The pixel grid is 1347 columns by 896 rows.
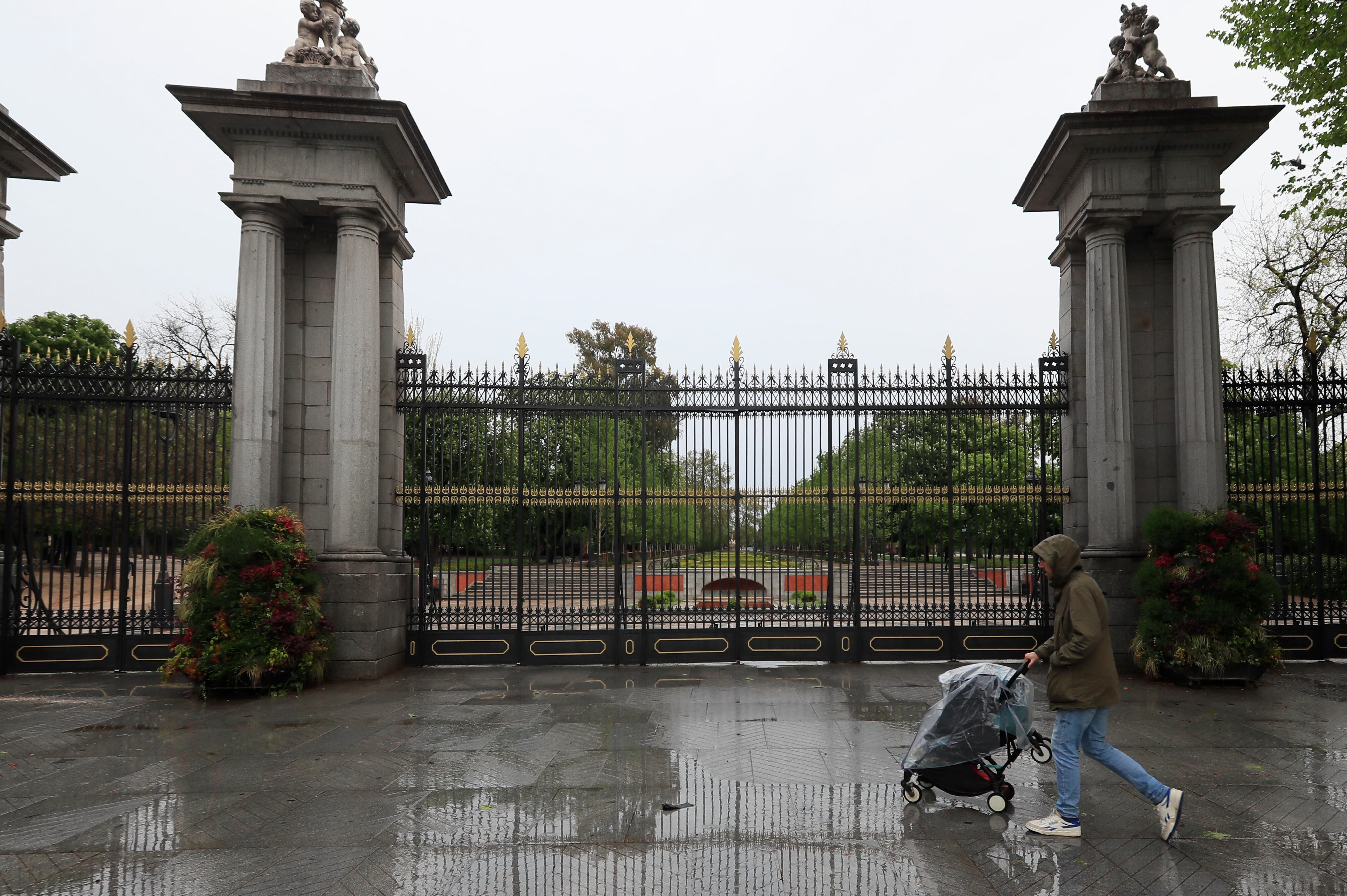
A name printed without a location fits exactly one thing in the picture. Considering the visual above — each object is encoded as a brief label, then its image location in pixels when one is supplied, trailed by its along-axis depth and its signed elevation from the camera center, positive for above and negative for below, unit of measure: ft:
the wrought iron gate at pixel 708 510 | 38.42 -0.74
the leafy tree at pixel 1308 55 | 37.63 +21.29
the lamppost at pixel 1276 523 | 37.99 -1.46
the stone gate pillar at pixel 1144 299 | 35.58 +8.99
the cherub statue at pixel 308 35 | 36.01 +21.03
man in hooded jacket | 16.56 -4.29
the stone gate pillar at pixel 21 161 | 37.78 +16.62
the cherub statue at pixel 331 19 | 36.73 +21.93
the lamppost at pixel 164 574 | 35.70 -3.31
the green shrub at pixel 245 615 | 31.04 -4.59
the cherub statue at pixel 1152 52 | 37.11 +20.39
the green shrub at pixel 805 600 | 38.93 -5.23
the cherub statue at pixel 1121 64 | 37.09 +19.84
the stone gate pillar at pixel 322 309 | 34.55 +8.47
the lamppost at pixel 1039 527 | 38.29 -1.62
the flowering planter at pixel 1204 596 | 31.91 -4.16
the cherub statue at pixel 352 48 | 36.63 +20.50
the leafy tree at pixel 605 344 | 154.20 +30.16
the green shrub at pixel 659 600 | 39.27 -5.24
